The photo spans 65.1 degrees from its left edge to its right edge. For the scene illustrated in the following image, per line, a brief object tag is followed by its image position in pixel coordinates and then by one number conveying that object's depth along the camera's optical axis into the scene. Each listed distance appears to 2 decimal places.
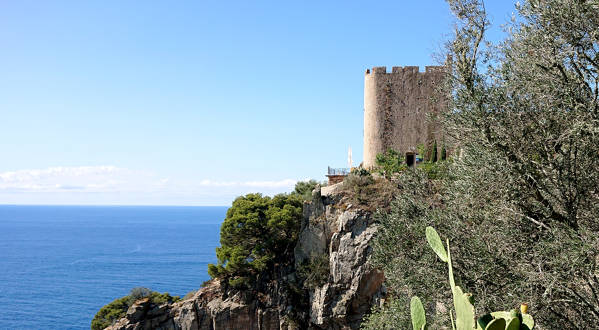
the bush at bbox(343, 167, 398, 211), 27.99
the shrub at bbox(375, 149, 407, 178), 30.15
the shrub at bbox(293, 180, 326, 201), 37.62
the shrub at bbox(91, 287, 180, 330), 35.94
